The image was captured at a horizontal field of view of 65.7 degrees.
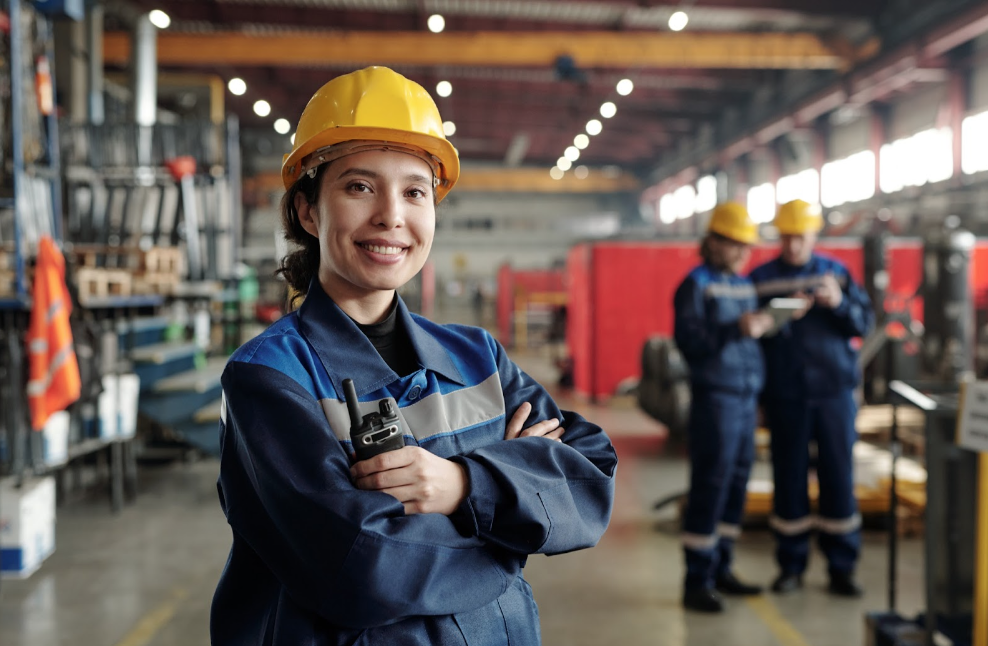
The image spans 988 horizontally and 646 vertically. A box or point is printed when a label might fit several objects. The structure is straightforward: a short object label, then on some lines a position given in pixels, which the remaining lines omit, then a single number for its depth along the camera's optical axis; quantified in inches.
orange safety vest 182.7
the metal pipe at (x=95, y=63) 371.0
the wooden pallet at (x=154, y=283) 244.5
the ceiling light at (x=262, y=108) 650.8
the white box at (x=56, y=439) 191.5
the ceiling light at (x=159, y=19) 436.0
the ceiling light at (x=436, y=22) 433.1
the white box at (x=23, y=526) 165.9
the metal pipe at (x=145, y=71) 415.8
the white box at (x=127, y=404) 225.1
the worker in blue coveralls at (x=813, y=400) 163.2
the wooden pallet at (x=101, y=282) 212.5
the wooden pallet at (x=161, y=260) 247.1
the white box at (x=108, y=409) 218.2
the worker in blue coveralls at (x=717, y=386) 154.5
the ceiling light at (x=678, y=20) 423.9
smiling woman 47.7
